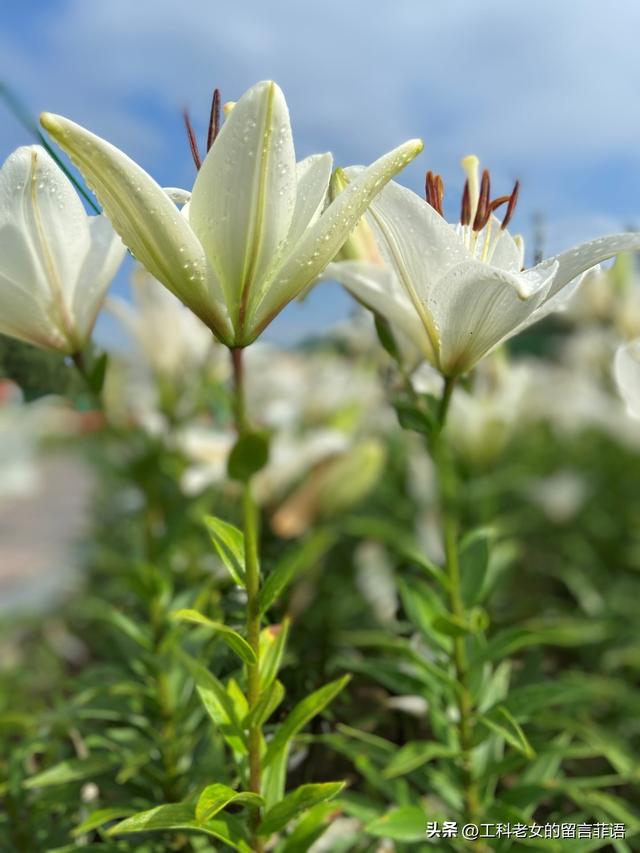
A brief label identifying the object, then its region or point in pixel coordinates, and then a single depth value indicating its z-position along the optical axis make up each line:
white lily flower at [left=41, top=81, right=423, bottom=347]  0.28
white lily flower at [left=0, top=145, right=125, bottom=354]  0.36
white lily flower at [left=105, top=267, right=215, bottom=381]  0.94
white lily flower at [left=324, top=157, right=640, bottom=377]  0.32
